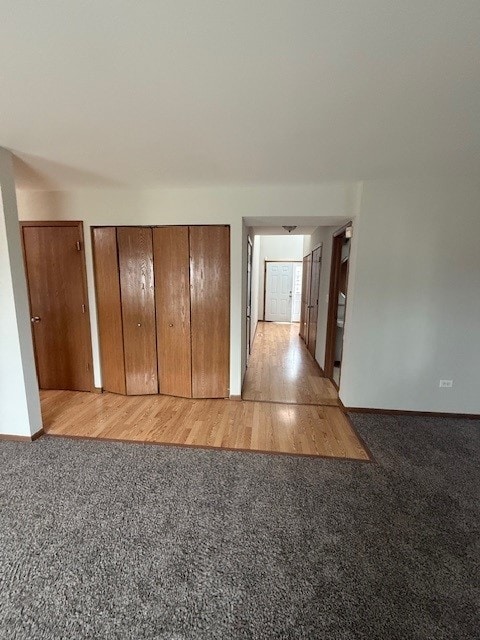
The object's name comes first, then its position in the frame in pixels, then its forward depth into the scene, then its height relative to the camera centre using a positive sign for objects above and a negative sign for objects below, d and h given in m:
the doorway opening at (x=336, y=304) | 3.69 -0.32
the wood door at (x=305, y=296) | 5.82 -0.33
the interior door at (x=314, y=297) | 4.82 -0.30
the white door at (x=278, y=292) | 8.55 -0.34
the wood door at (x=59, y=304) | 3.16 -0.29
